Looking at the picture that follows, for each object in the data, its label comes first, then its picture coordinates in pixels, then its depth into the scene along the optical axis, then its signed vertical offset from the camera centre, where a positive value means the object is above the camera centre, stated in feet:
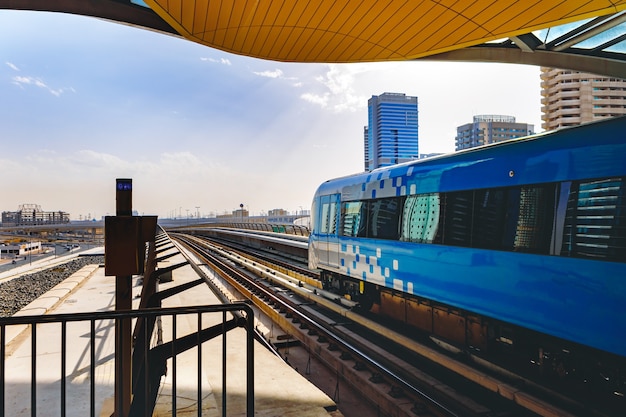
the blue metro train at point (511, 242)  16.26 -1.32
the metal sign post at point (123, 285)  10.19 -1.77
